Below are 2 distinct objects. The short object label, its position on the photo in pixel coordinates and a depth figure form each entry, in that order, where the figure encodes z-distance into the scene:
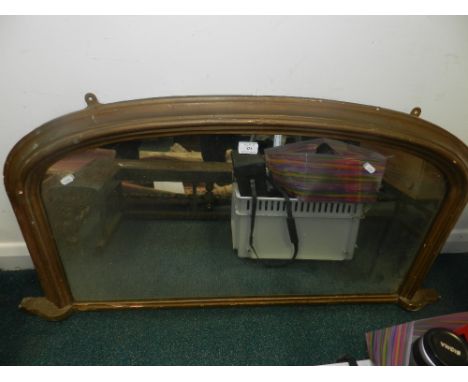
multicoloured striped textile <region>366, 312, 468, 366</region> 0.59
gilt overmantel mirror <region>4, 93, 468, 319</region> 0.62
